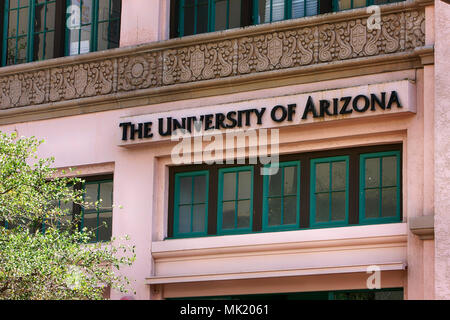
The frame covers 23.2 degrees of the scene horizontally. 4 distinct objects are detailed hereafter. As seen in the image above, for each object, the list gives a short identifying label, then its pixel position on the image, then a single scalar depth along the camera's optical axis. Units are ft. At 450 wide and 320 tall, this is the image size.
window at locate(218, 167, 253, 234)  64.13
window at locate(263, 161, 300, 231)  62.49
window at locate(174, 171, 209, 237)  65.72
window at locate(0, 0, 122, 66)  73.31
